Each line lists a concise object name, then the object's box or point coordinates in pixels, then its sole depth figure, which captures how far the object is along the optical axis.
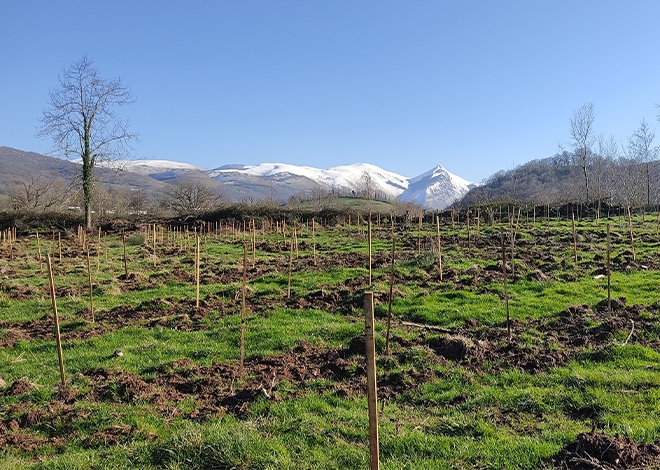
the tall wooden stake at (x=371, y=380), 3.71
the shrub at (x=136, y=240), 28.91
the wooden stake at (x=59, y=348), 6.71
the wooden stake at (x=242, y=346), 7.15
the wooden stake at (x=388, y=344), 7.72
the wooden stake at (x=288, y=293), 12.47
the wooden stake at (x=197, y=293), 11.59
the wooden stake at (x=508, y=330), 8.06
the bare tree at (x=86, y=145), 36.66
